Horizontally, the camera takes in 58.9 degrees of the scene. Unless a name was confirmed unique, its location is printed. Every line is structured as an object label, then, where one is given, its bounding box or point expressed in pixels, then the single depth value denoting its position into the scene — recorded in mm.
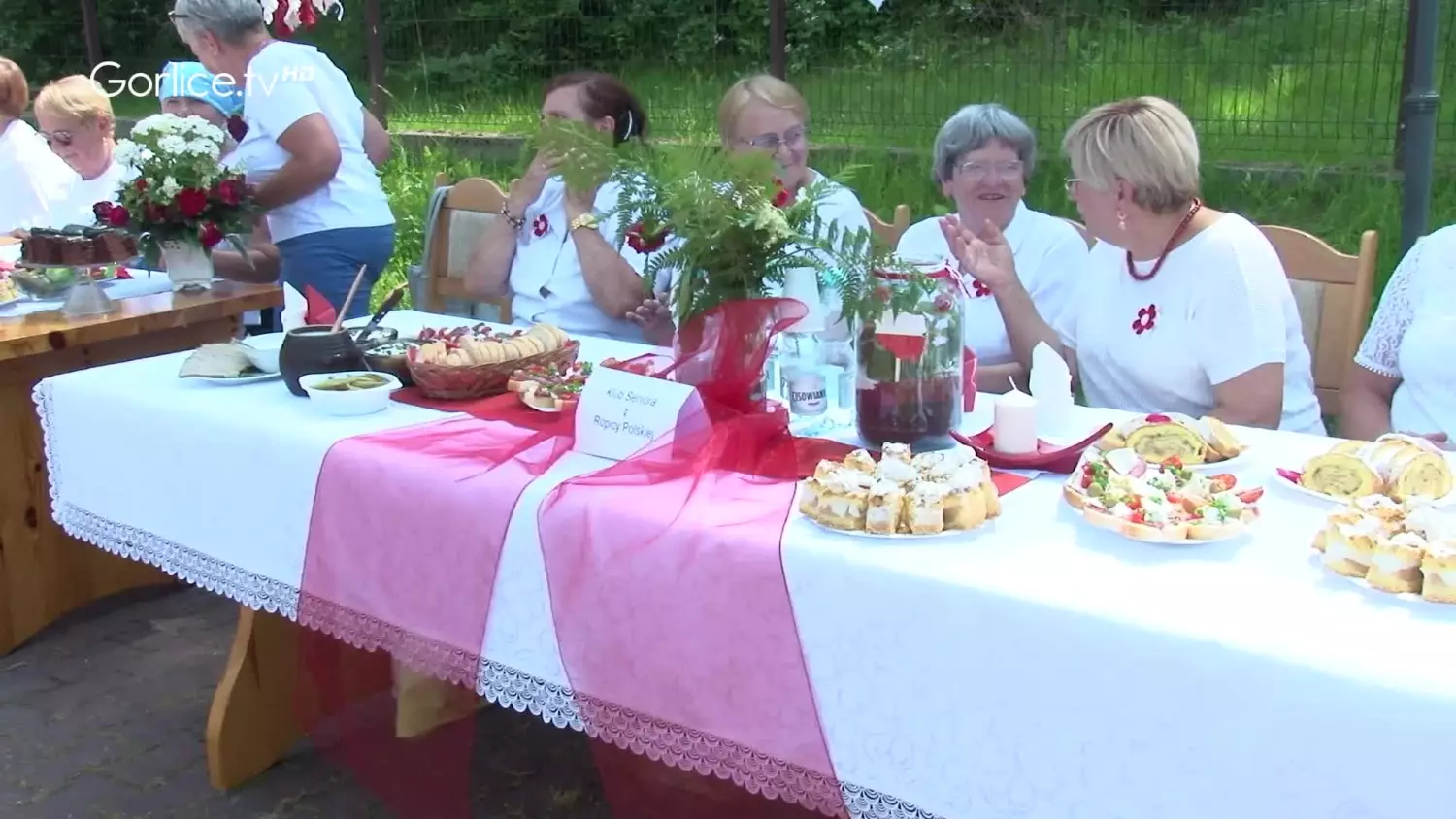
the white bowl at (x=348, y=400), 2039
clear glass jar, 1768
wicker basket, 2152
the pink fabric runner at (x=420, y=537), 1735
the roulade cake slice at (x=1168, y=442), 1745
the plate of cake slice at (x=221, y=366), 2254
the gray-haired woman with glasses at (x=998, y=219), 2875
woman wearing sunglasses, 4293
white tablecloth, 1165
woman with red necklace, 2191
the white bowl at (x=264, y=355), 2303
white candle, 1782
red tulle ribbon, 1475
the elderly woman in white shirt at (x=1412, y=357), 2223
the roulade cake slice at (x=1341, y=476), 1594
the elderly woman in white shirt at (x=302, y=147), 3631
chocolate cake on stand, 3127
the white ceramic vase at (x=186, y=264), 3416
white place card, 1772
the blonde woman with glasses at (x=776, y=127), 3012
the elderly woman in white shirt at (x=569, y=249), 2973
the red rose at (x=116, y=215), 3281
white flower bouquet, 3258
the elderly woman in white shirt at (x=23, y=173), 4602
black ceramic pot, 2156
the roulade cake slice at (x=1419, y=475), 1548
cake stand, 3111
